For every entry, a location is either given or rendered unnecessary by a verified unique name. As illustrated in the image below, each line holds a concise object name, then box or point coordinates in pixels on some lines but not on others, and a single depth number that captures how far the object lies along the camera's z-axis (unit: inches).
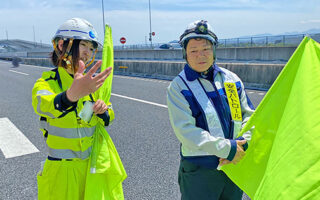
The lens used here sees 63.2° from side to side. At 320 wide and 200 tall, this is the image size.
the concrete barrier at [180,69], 399.9
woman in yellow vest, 77.5
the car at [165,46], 1594.9
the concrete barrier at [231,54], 816.2
